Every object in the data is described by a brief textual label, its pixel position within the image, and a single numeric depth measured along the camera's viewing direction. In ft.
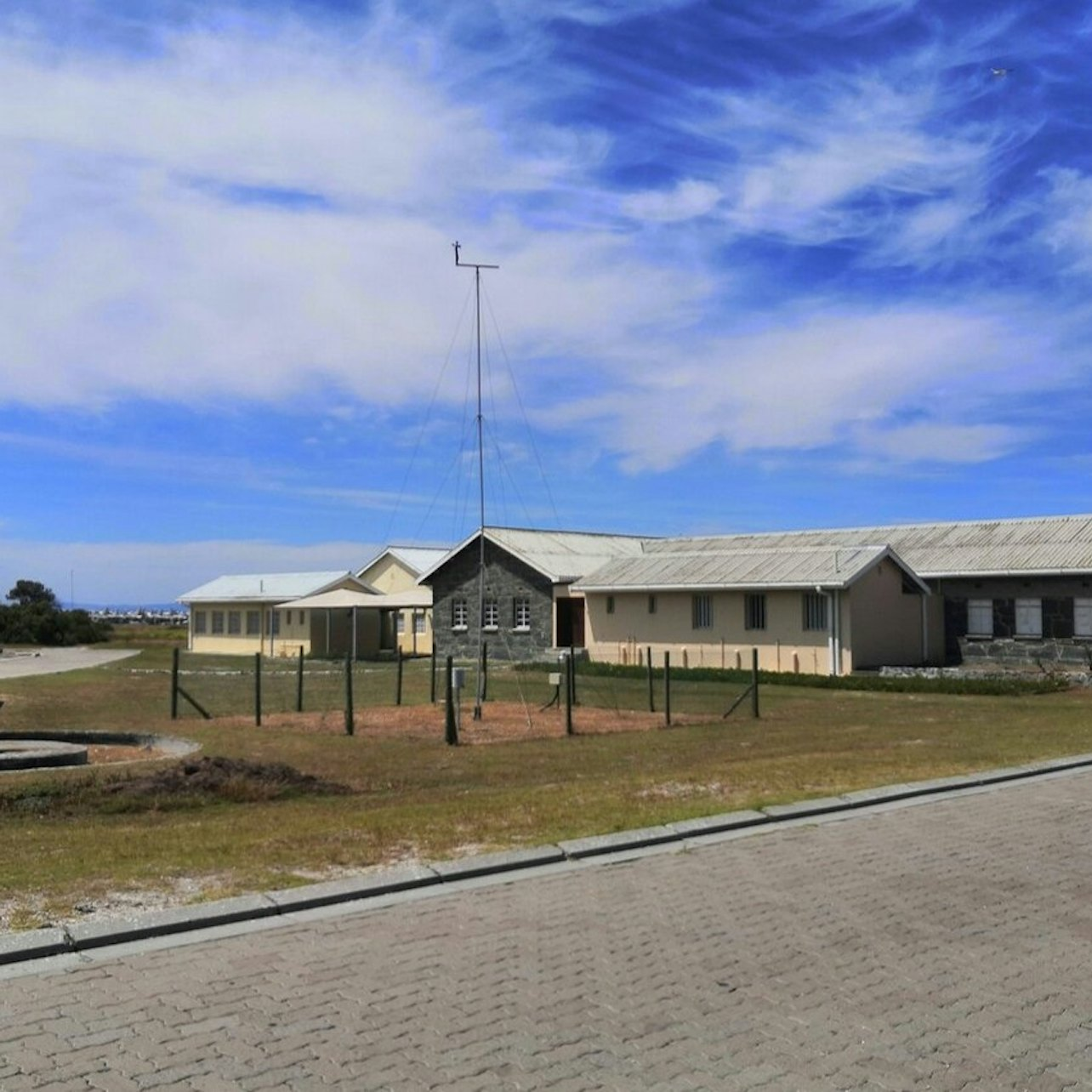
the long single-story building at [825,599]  110.63
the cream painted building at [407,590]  163.94
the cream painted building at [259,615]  168.96
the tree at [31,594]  244.63
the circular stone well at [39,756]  45.03
